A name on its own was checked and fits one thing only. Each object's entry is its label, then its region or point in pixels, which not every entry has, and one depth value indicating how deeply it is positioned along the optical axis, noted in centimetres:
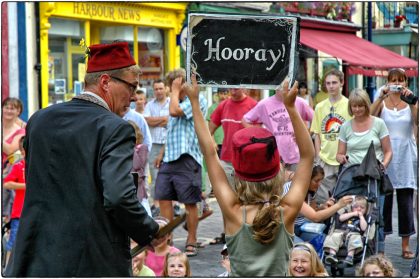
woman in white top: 984
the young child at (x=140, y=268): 680
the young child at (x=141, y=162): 909
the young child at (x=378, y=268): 662
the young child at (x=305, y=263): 630
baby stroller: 852
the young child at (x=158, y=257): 753
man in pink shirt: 990
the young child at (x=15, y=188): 896
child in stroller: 848
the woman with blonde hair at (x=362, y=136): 937
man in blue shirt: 999
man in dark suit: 418
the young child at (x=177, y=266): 682
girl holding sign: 435
